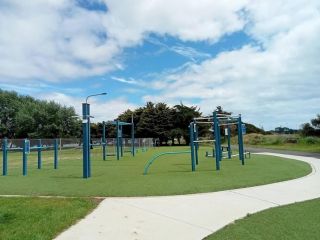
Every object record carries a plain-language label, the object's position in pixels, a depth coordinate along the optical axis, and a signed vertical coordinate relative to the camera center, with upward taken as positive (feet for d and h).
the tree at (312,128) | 105.93 +2.88
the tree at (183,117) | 128.84 +11.83
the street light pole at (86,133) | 28.00 +0.93
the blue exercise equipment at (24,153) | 31.41 -1.36
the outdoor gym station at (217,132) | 31.58 +0.70
